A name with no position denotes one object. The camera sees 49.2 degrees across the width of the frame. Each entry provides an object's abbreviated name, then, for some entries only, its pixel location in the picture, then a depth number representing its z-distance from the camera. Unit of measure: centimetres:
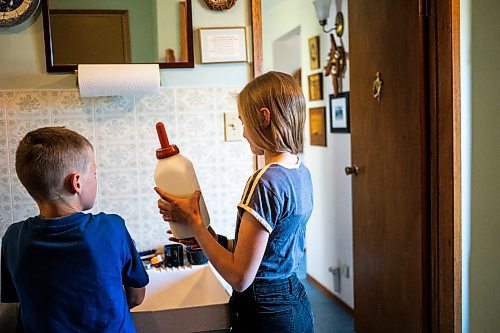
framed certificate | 188
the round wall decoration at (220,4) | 187
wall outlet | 343
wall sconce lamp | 320
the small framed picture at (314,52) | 362
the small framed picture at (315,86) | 365
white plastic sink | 169
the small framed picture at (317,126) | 368
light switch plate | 190
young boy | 113
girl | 121
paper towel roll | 169
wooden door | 226
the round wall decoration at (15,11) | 171
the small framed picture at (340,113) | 323
